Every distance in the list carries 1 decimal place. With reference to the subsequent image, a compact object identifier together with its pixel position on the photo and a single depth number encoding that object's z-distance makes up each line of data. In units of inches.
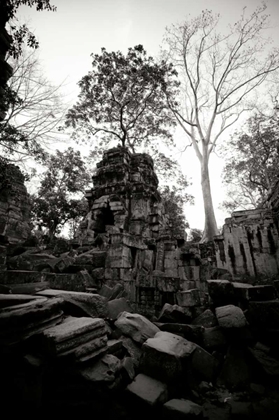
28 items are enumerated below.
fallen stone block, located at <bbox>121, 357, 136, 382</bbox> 82.0
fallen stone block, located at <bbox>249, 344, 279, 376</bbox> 87.7
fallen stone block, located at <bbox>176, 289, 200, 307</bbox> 147.5
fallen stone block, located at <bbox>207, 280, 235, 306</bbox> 128.3
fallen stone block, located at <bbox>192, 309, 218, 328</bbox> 122.4
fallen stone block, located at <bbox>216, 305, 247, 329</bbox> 104.0
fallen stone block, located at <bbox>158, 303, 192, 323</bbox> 131.0
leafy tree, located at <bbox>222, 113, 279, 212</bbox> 680.1
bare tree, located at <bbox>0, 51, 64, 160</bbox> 261.0
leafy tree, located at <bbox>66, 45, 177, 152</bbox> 641.0
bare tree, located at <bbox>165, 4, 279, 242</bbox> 661.9
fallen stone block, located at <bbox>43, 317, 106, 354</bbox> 78.6
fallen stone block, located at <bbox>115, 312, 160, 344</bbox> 104.3
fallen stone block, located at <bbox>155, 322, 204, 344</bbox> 111.8
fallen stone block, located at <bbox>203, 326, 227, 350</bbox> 106.1
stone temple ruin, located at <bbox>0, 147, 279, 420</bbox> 75.0
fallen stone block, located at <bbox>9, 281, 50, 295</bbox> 144.6
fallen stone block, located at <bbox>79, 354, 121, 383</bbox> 74.6
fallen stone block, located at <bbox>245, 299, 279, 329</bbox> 105.0
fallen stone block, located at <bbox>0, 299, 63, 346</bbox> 84.9
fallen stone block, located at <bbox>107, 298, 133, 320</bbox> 132.3
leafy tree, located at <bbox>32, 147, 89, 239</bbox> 642.2
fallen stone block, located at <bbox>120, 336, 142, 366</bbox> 94.4
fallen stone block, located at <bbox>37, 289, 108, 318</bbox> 115.6
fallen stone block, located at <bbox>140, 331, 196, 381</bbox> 81.4
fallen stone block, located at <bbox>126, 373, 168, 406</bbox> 71.6
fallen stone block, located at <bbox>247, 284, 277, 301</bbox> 118.0
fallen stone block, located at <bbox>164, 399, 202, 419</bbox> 66.5
